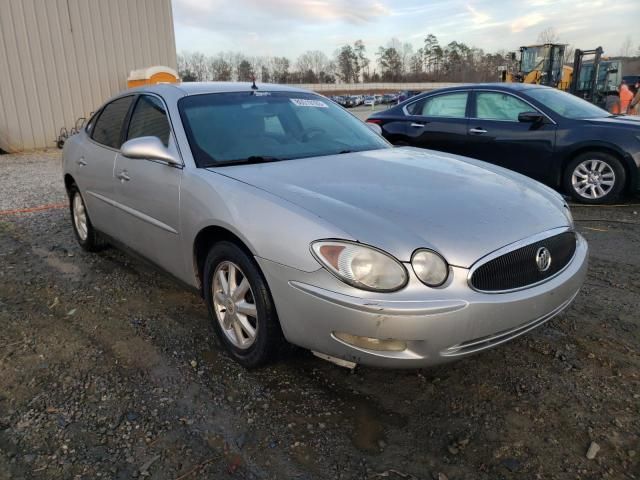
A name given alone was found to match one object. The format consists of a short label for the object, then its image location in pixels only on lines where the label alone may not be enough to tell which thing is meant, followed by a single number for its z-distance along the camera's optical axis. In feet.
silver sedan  7.20
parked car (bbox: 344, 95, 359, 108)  146.70
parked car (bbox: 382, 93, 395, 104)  162.81
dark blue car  20.35
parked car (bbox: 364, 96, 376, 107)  148.97
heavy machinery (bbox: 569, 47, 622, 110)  52.90
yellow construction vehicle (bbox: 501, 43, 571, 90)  65.26
